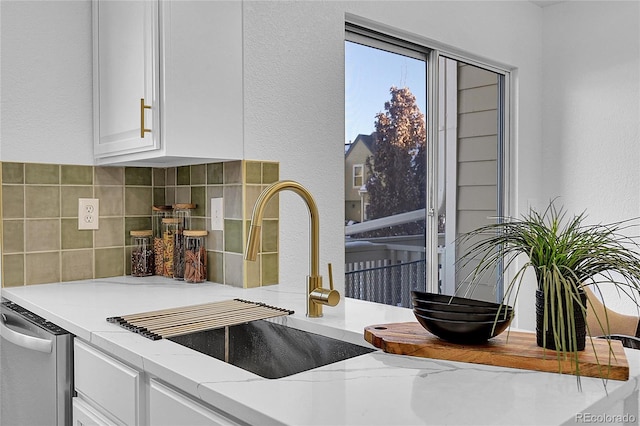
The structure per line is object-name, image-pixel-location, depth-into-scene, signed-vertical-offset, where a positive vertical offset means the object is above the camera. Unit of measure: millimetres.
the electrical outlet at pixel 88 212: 2293 -27
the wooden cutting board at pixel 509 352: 1102 -298
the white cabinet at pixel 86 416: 1420 -531
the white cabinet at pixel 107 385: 1299 -435
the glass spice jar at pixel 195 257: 2271 -201
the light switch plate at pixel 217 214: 2271 -31
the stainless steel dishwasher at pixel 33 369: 1581 -484
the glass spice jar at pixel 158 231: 2430 -109
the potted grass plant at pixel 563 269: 1124 -124
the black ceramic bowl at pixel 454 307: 1288 -226
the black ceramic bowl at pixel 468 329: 1234 -264
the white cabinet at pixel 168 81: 1911 +441
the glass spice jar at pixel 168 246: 2393 -165
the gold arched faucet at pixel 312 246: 1521 -108
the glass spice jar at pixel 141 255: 2408 -205
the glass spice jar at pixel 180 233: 2334 -110
